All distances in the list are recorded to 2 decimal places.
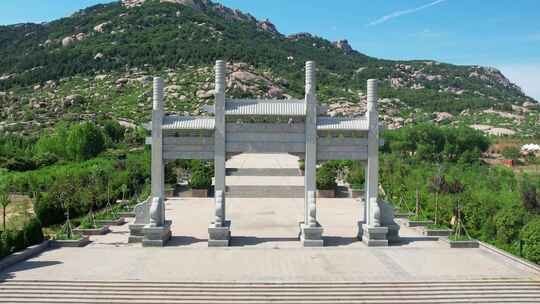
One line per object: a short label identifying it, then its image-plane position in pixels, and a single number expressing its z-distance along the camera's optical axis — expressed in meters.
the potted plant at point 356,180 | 32.06
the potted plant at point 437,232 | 19.06
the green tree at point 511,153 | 62.06
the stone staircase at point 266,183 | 32.19
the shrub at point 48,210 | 22.19
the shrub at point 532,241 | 15.06
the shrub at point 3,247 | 14.53
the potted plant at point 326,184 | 31.50
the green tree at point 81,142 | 49.06
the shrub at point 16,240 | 15.34
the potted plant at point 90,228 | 19.36
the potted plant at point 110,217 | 21.48
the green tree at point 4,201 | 19.53
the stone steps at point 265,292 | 11.81
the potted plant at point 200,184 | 31.45
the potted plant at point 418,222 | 21.38
